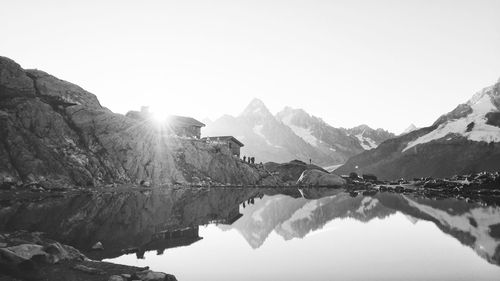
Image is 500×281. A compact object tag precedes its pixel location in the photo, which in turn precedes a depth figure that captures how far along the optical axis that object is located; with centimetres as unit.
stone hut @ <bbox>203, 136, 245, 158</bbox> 10562
